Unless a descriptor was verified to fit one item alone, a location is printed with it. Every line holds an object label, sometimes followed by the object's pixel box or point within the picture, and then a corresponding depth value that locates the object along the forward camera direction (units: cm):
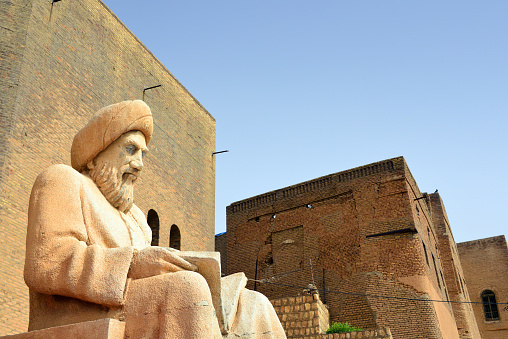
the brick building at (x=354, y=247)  1698
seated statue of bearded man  274
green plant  1456
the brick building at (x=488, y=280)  2630
